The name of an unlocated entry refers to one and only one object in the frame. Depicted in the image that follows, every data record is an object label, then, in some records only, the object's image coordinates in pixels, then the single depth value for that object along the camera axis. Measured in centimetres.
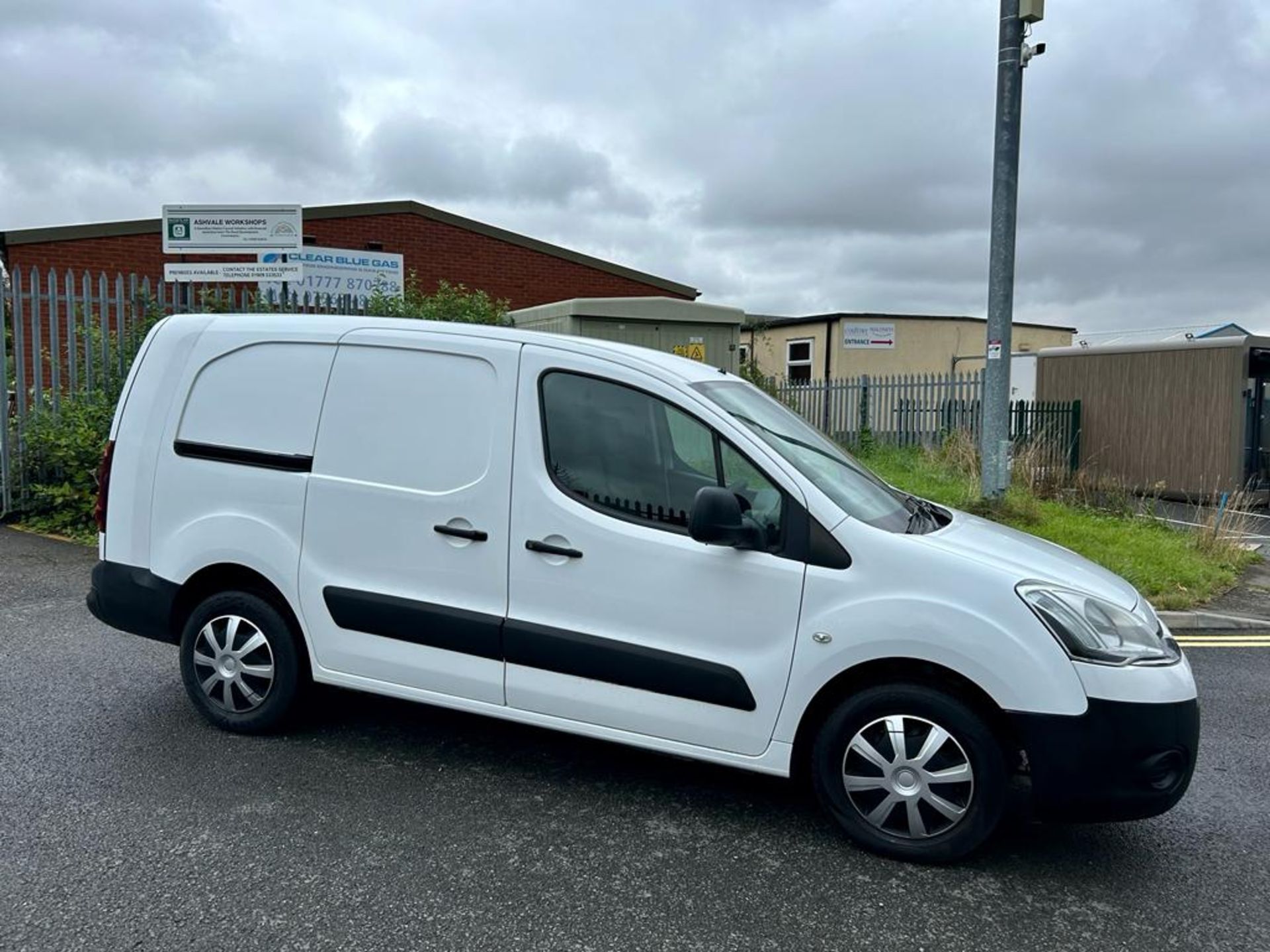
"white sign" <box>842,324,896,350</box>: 2802
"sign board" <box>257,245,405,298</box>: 1872
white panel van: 325
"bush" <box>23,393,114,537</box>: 927
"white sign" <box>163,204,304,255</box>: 1097
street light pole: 904
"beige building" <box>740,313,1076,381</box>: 2819
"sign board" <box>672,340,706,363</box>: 1188
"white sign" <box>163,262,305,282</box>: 1038
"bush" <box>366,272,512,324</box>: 1111
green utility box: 1144
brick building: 1714
